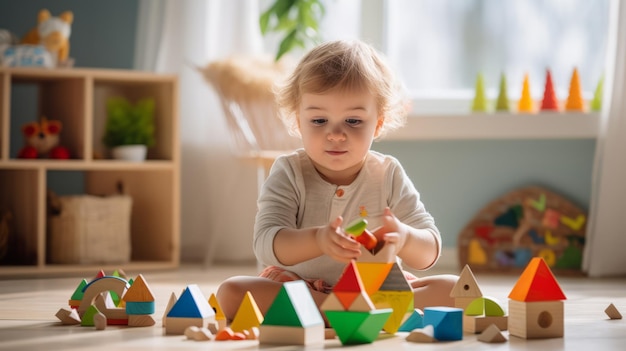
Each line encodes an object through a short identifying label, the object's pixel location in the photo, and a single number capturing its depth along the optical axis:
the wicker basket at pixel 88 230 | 3.05
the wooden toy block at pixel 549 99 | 3.16
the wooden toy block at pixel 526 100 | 3.20
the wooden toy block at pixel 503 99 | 3.20
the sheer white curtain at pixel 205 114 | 3.44
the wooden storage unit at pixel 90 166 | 2.97
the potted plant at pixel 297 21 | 3.16
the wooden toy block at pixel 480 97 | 3.23
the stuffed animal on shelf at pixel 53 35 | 3.12
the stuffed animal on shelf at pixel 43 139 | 3.05
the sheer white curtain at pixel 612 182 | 2.93
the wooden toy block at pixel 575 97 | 3.14
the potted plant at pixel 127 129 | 3.16
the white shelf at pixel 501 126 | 3.10
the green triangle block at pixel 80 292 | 1.70
